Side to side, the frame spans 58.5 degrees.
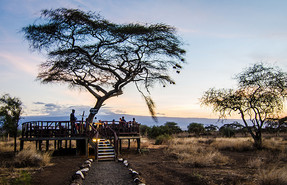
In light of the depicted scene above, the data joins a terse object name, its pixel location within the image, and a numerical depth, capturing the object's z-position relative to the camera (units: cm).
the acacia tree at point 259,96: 2527
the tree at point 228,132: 5035
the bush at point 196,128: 6072
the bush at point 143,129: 5893
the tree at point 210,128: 6181
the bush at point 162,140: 3474
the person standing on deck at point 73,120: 2150
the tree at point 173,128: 5972
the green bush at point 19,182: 944
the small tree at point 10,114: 2641
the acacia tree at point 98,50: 2127
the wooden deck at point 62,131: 2116
